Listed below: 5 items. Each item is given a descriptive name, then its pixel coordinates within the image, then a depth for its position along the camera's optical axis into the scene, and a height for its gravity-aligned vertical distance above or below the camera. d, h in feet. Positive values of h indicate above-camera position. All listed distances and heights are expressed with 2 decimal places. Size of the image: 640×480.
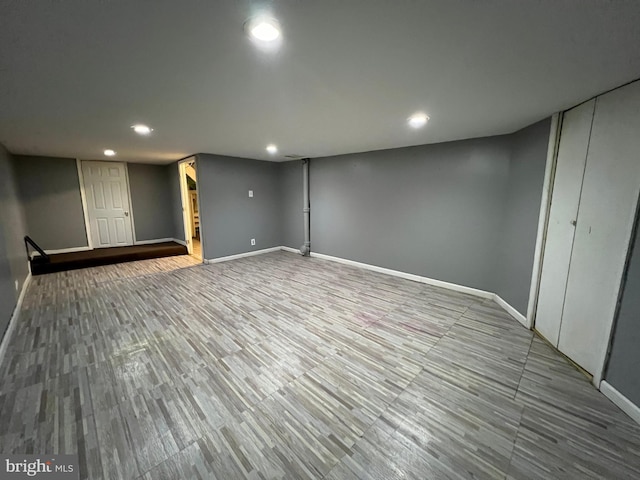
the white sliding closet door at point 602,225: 5.75 -0.61
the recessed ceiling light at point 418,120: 8.16 +2.88
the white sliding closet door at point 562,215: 7.07 -0.42
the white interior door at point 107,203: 18.80 +0.07
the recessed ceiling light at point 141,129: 9.48 +3.00
